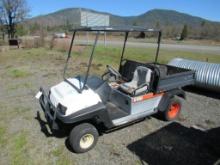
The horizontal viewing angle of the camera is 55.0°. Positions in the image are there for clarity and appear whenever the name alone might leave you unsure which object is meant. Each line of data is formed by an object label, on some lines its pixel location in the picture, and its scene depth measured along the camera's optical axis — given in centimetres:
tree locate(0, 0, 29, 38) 2653
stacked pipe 612
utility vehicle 335
